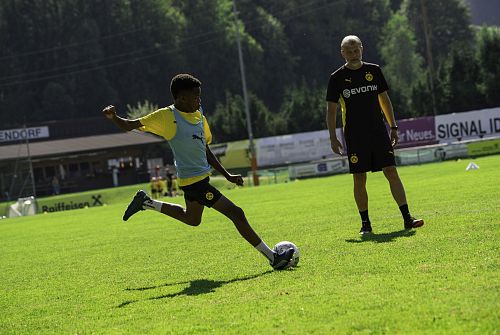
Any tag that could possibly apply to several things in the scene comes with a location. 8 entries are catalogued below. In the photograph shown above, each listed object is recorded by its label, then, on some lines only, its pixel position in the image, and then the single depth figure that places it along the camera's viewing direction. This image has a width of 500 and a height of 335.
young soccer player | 8.80
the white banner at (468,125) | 47.66
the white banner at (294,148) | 54.62
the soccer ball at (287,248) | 8.47
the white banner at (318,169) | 44.81
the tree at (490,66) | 58.81
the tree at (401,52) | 107.69
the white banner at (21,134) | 77.12
